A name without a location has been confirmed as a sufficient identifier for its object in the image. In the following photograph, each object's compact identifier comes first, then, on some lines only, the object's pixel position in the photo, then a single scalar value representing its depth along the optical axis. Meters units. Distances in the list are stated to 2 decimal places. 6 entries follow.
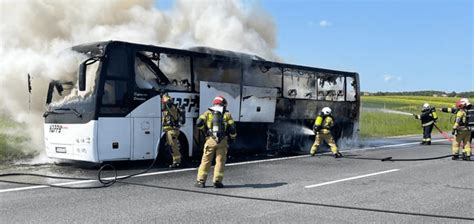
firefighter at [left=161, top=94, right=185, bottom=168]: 10.16
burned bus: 9.57
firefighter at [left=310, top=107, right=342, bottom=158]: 13.04
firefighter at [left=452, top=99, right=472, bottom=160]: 12.49
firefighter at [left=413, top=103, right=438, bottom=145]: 17.80
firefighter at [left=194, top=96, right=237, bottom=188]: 7.93
